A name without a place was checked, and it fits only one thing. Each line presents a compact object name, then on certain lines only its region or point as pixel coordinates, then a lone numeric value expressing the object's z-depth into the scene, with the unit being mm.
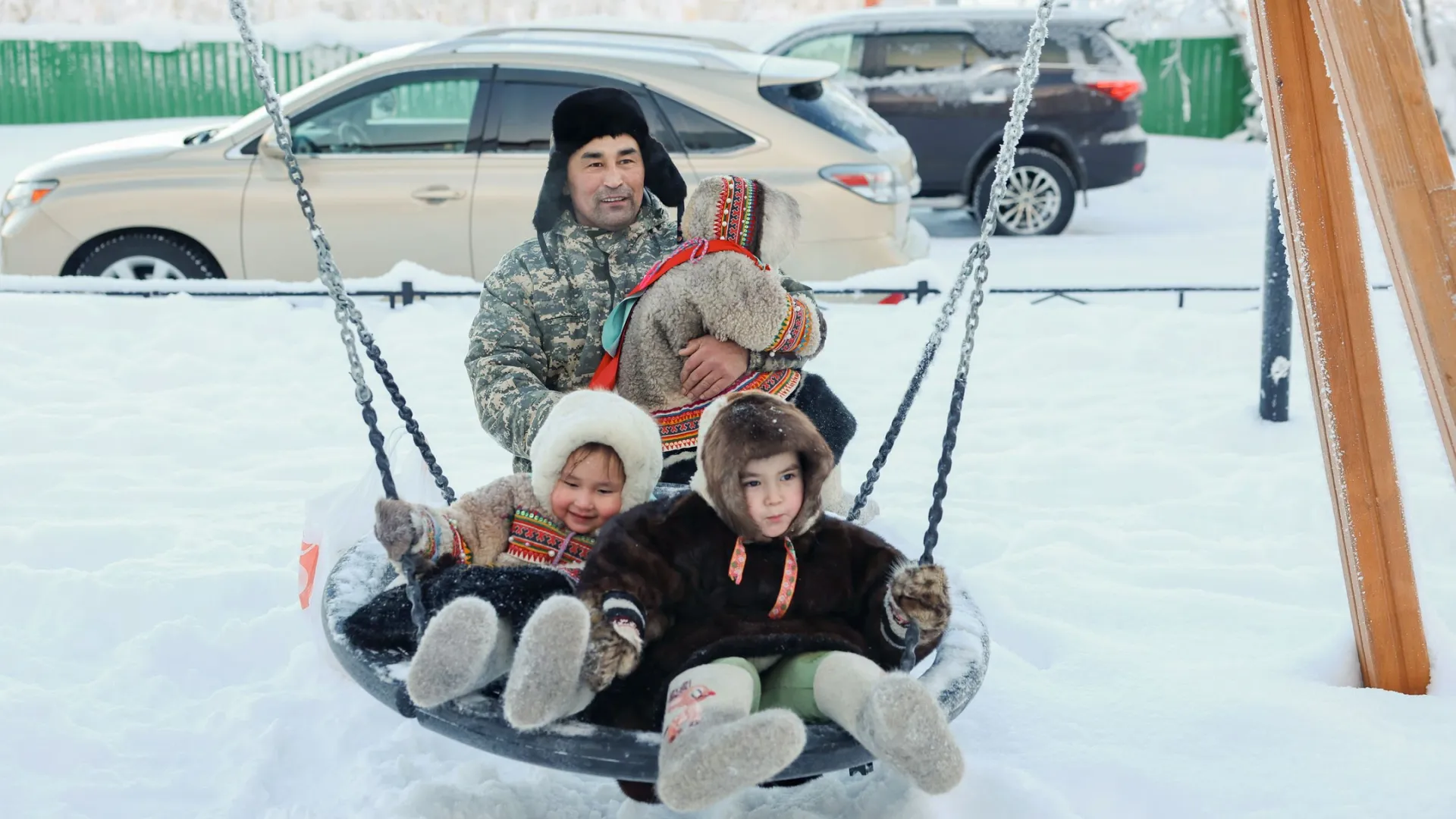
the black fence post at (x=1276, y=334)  4773
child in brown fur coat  1937
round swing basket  1918
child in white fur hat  2221
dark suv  9844
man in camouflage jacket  2846
